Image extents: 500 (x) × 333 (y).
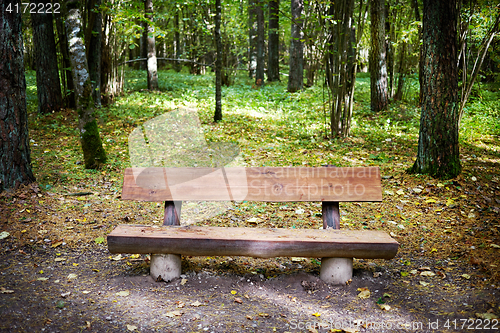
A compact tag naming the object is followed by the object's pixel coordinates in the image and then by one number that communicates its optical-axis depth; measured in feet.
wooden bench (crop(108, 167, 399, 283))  8.80
